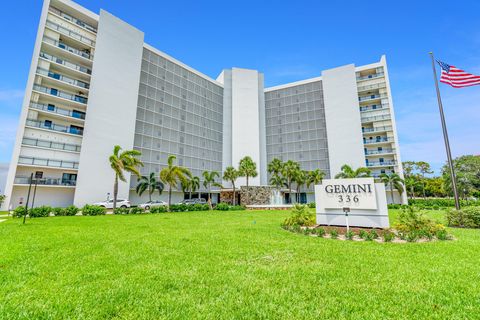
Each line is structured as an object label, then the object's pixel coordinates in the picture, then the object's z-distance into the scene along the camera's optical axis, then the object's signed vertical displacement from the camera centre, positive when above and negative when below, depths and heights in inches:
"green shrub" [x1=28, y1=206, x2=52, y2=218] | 821.2 -67.2
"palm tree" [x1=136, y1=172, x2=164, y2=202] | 1509.6 +57.2
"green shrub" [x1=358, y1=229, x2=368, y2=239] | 395.6 -73.7
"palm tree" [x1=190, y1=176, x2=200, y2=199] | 1679.4 +70.3
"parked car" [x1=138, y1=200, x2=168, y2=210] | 1355.2 -65.4
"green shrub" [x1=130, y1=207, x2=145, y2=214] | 1050.7 -79.5
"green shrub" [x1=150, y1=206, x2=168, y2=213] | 1135.6 -81.1
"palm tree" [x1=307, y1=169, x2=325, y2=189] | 1797.1 +131.8
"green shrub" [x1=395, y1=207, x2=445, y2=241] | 394.3 -61.4
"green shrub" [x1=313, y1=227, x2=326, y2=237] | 426.4 -74.5
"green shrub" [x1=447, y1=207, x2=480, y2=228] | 525.7 -60.0
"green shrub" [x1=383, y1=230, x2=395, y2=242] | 369.4 -72.6
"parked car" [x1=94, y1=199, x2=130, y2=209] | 1255.0 -55.6
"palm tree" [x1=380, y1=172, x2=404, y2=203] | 1555.6 +87.5
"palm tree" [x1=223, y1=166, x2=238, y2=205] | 1721.2 +146.3
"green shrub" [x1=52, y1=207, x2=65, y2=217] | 912.3 -74.3
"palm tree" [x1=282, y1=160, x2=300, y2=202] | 1776.2 +181.0
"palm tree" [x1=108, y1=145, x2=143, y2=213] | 1106.1 +153.0
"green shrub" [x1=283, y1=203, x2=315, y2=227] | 554.6 -61.4
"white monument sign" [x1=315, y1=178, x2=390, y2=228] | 476.4 -21.6
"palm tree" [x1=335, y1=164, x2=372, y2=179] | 1521.9 +137.5
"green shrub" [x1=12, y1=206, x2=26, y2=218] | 786.2 -64.0
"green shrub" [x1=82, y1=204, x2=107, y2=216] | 974.4 -72.9
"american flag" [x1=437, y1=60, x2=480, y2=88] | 516.4 +276.1
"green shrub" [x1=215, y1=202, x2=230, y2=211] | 1378.3 -84.9
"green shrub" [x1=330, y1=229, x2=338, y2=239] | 410.0 -75.3
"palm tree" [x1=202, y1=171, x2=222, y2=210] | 1752.0 +96.7
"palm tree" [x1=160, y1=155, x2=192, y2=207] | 1256.2 +107.8
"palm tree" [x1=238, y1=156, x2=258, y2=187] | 1758.1 +189.1
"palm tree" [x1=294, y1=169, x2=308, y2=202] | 1772.9 +117.6
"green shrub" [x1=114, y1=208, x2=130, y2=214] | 1046.1 -79.1
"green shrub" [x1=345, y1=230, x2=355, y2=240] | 395.8 -74.9
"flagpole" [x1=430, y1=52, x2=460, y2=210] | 539.8 +145.1
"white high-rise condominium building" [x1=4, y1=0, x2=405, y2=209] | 1263.5 +602.3
